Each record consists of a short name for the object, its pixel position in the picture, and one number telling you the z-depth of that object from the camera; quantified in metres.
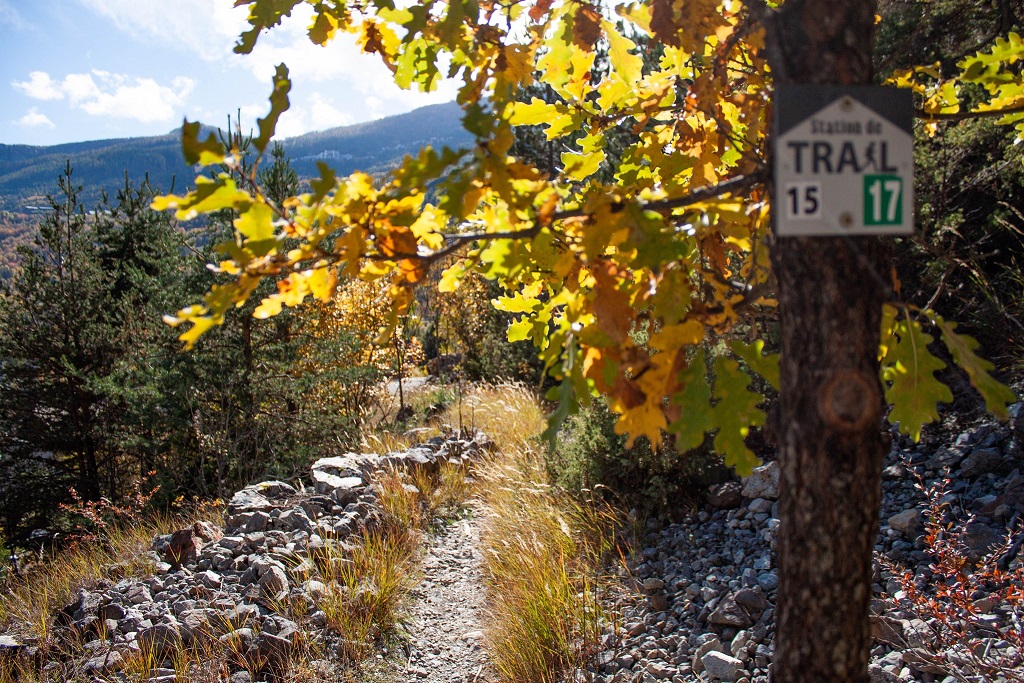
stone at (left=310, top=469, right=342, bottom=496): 4.88
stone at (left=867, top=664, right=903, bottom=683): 2.21
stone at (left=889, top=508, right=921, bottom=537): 3.02
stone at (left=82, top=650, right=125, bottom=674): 2.91
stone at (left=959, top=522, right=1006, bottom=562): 2.72
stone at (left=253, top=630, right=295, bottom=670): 3.01
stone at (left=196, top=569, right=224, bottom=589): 3.57
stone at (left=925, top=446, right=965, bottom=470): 3.43
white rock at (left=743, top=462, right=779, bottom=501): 3.71
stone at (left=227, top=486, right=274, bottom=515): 4.52
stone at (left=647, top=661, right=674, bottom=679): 2.65
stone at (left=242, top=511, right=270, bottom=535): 4.25
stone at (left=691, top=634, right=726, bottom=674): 2.61
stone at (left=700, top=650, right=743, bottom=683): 2.49
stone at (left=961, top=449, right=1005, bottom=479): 3.24
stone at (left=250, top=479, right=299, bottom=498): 4.96
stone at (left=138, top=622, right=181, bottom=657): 3.02
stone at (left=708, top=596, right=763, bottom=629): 2.77
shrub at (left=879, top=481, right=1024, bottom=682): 2.04
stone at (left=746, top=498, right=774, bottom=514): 3.61
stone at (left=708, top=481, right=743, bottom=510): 3.79
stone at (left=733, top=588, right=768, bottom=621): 2.81
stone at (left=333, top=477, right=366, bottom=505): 4.75
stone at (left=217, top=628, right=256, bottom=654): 3.01
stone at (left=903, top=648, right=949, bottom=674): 2.18
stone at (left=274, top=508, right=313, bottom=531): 4.27
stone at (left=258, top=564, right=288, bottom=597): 3.50
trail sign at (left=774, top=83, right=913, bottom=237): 0.98
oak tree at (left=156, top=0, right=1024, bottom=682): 0.99
